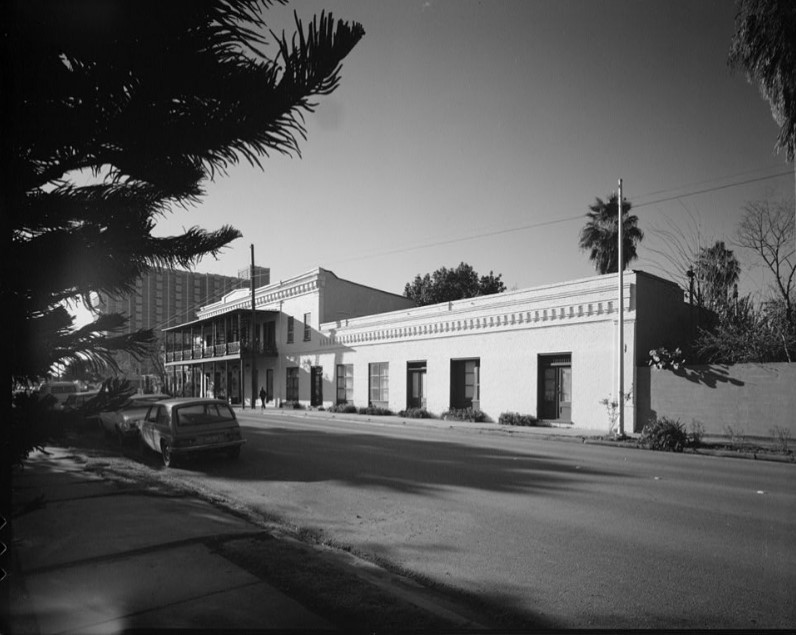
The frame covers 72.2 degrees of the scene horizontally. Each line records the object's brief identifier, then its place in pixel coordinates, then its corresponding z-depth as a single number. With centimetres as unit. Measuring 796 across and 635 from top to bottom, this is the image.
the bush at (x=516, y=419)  2166
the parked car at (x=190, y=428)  1123
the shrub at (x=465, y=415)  2372
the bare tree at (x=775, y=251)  1953
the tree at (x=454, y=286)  4844
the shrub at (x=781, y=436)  1475
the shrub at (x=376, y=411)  2806
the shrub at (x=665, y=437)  1498
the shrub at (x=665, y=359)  1855
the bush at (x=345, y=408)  2952
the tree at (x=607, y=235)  3275
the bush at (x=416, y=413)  2581
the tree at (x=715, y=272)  2305
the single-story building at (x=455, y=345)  2017
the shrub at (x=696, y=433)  1525
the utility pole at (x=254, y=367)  3538
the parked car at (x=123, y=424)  1391
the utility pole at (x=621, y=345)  1796
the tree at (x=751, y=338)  1702
